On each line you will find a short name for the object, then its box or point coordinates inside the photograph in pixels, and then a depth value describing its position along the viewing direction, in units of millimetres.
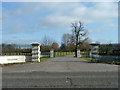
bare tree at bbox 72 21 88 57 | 45047
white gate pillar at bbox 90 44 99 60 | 20317
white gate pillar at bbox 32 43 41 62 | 18305
